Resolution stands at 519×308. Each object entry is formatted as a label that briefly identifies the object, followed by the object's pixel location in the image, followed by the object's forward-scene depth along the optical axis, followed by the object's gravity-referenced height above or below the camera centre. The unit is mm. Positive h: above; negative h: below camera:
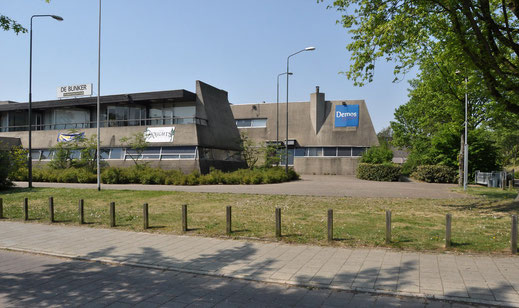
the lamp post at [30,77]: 20603 +4453
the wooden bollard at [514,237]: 6871 -1573
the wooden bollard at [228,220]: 8875 -1658
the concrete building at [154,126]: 28609 +2342
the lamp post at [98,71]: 19500 +4380
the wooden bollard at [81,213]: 10602 -1788
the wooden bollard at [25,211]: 11391 -1861
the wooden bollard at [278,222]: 8422 -1595
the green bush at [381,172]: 29844 -1490
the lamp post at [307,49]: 28328 +8184
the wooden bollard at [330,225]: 7875 -1558
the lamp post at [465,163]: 21845 -544
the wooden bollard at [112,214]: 10094 -1725
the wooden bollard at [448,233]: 7246 -1579
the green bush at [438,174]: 29453 -1606
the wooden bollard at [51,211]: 10906 -1784
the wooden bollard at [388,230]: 7656 -1605
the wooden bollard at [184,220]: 9242 -1718
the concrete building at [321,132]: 38500 +2405
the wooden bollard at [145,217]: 9750 -1739
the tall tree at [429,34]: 11078 +3868
